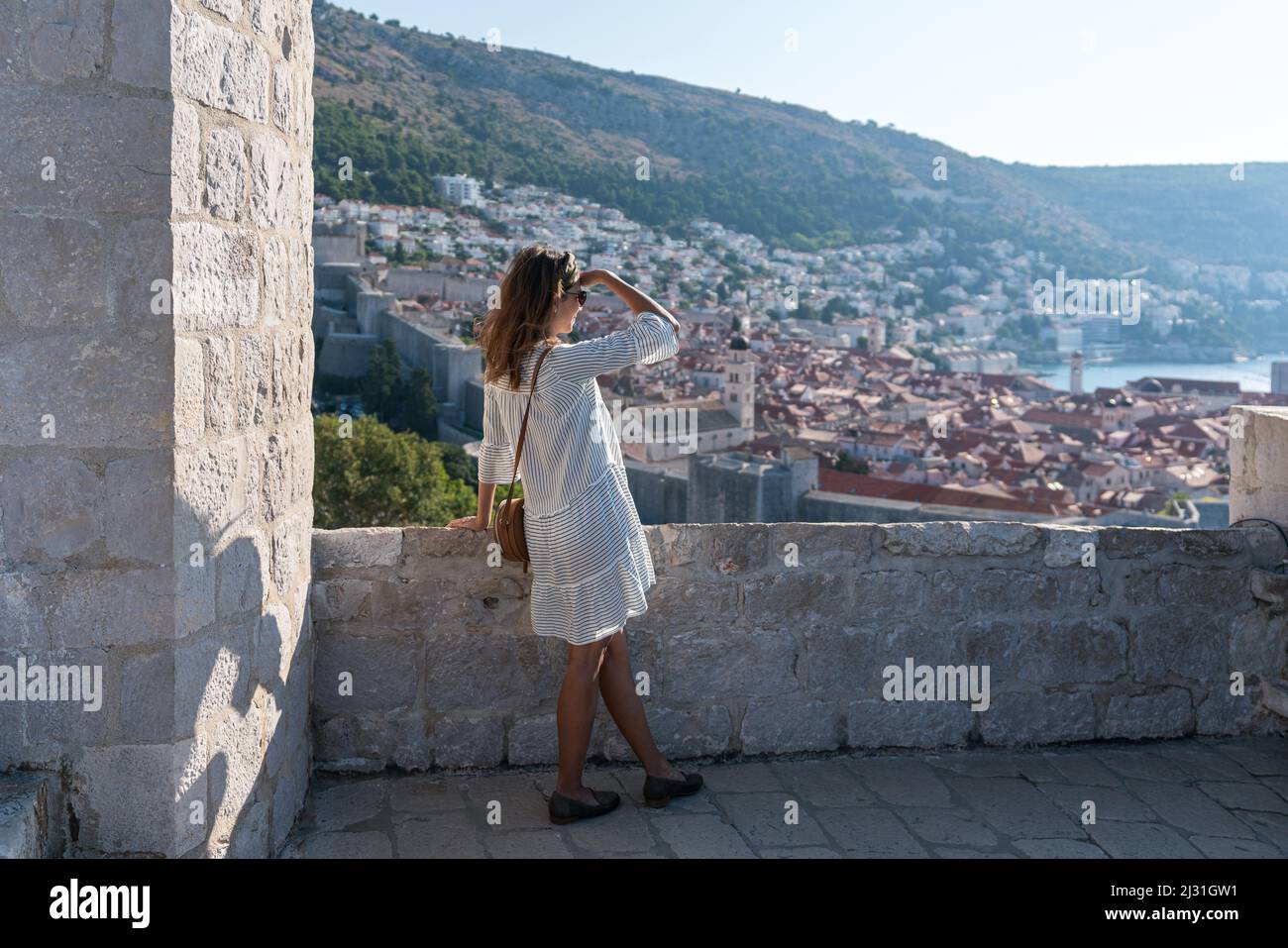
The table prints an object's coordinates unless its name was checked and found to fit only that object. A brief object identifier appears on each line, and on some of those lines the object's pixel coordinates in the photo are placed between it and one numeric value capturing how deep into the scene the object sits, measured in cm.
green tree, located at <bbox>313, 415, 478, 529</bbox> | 2330
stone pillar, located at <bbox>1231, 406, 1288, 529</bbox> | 324
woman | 232
